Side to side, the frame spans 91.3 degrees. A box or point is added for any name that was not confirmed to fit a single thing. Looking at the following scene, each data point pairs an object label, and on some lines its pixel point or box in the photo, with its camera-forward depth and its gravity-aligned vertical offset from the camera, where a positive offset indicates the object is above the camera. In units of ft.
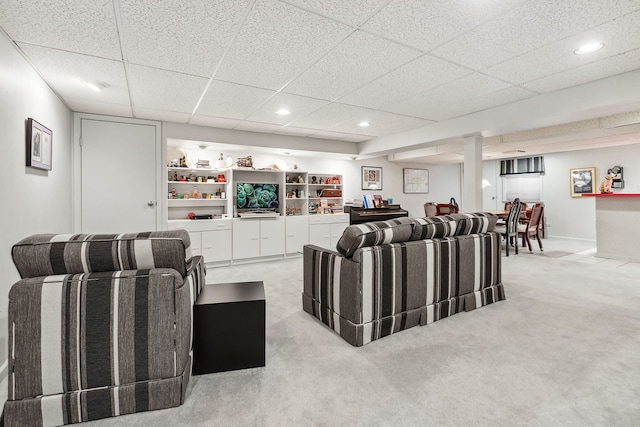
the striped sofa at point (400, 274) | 7.40 -1.60
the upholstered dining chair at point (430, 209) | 22.65 +0.37
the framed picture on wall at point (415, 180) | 27.78 +3.07
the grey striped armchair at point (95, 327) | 4.67 -1.74
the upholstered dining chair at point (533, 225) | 19.12 -0.72
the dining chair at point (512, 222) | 18.10 -0.49
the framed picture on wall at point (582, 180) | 23.41 +2.53
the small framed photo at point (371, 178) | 24.99 +2.98
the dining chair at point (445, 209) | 20.72 +0.34
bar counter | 16.30 -0.68
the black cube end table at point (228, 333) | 6.16 -2.38
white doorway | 13.83 +1.82
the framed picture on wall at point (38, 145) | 8.27 +2.02
